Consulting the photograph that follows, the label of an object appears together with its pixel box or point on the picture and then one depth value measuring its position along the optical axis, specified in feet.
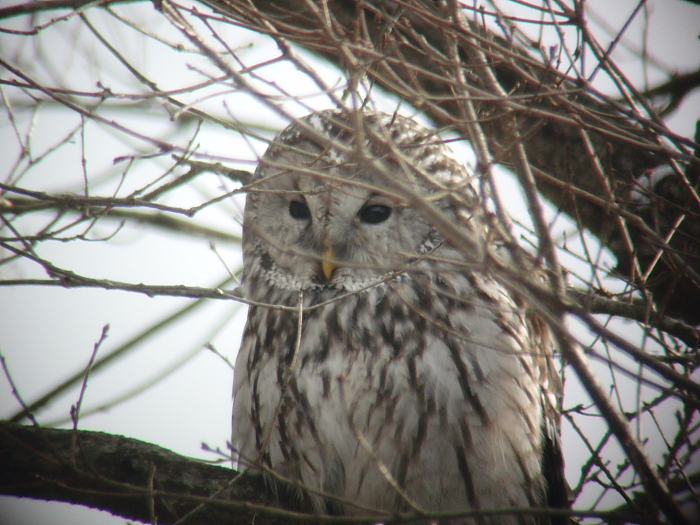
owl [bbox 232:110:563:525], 18.16
